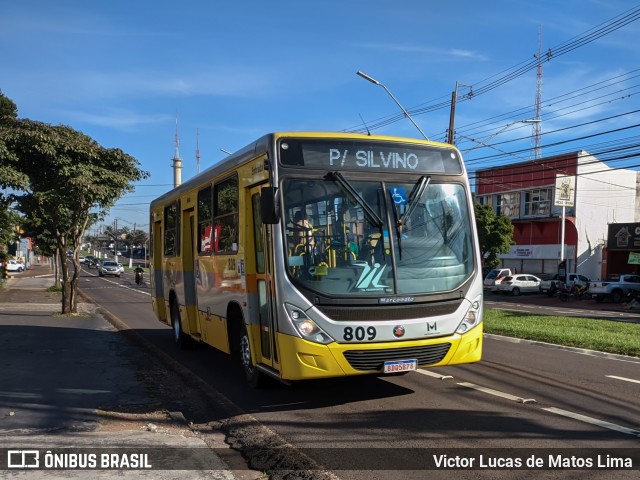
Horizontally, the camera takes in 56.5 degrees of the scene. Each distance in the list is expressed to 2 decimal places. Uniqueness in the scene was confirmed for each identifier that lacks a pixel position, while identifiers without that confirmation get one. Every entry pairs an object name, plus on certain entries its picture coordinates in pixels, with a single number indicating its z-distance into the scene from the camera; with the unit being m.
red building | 44.75
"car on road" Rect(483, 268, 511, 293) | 41.88
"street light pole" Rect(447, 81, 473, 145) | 23.25
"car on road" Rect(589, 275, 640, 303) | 35.22
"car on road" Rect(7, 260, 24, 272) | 67.67
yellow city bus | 6.42
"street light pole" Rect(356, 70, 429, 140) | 19.68
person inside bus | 6.62
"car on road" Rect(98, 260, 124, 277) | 61.72
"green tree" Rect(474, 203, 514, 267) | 42.66
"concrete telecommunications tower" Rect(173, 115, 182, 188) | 33.69
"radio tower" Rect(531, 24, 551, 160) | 47.77
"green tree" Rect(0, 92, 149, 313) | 15.78
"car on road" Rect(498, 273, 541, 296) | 41.38
